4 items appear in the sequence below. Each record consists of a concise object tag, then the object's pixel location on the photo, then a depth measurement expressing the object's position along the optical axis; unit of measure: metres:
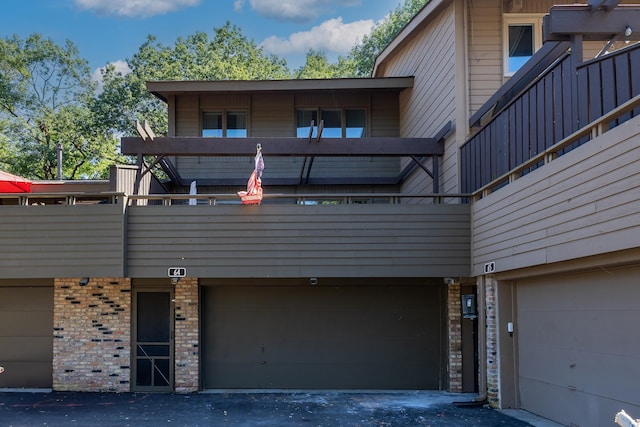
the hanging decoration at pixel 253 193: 10.62
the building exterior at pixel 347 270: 8.97
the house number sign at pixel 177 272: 10.57
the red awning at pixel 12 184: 12.44
